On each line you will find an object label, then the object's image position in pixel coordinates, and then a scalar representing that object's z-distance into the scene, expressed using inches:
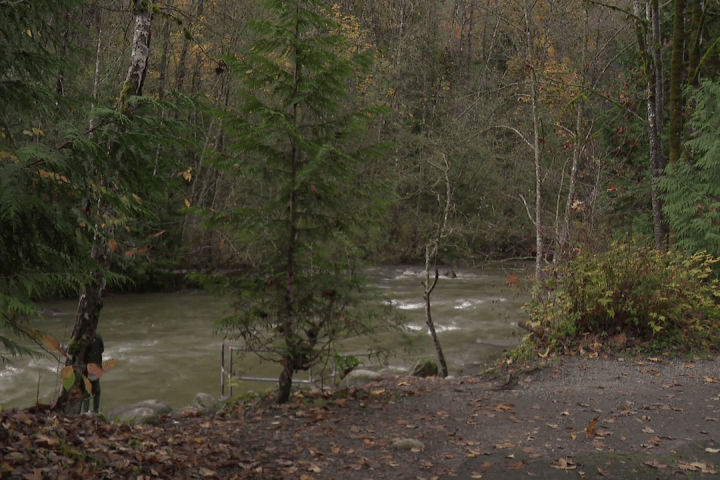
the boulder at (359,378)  410.0
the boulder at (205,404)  345.5
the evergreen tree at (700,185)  474.9
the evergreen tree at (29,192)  148.3
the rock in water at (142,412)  333.4
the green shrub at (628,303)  390.6
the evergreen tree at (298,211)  305.7
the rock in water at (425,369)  474.9
